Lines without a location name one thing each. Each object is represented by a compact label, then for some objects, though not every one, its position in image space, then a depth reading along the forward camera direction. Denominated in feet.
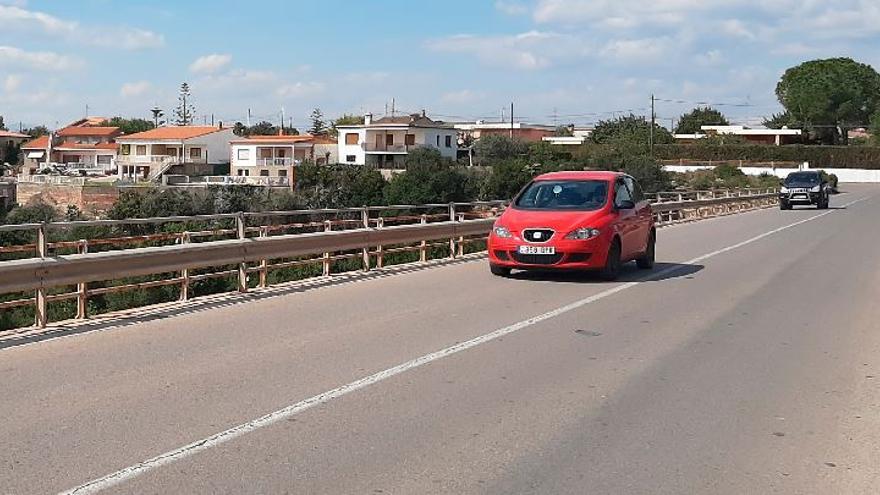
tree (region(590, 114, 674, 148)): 411.95
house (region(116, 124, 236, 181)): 345.31
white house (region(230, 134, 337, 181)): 332.53
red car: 48.85
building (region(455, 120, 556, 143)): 547.08
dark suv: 155.63
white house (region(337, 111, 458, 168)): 331.57
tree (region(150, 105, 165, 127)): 554.87
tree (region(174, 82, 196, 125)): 523.70
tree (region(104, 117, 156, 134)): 522.47
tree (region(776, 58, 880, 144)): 458.91
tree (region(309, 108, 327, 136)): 519.36
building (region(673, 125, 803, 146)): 461.37
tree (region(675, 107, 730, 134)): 558.97
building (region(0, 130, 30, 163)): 440.04
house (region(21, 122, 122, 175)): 388.78
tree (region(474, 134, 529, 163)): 326.03
